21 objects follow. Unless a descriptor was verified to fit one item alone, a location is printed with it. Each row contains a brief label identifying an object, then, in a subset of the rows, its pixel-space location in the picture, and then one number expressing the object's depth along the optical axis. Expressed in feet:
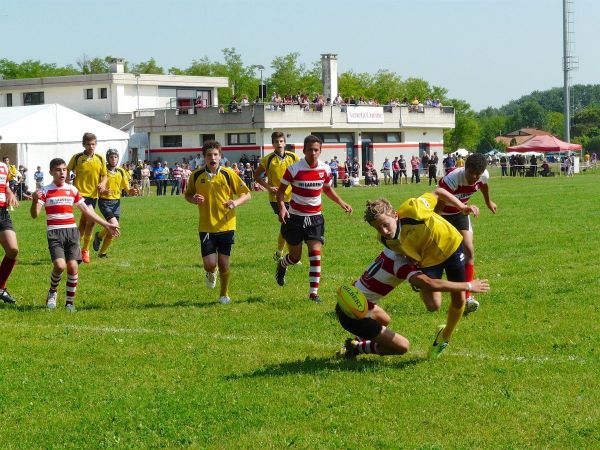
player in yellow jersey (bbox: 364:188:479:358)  25.17
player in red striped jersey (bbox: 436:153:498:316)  35.86
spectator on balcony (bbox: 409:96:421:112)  234.07
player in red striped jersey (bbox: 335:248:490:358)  26.78
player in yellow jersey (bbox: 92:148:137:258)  56.29
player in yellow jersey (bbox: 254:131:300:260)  49.06
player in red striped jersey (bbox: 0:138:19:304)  40.60
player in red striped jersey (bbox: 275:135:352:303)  40.45
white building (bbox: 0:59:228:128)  219.20
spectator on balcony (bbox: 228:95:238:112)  203.82
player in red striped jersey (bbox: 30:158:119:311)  38.29
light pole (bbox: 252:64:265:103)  223.36
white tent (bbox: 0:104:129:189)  141.38
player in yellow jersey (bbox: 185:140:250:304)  39.27
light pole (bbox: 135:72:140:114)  222.48
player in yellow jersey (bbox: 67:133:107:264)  53.78
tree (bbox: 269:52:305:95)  339.57
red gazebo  203.72
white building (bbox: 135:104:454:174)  202.69
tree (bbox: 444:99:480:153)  411.54
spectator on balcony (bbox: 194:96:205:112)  208.87
